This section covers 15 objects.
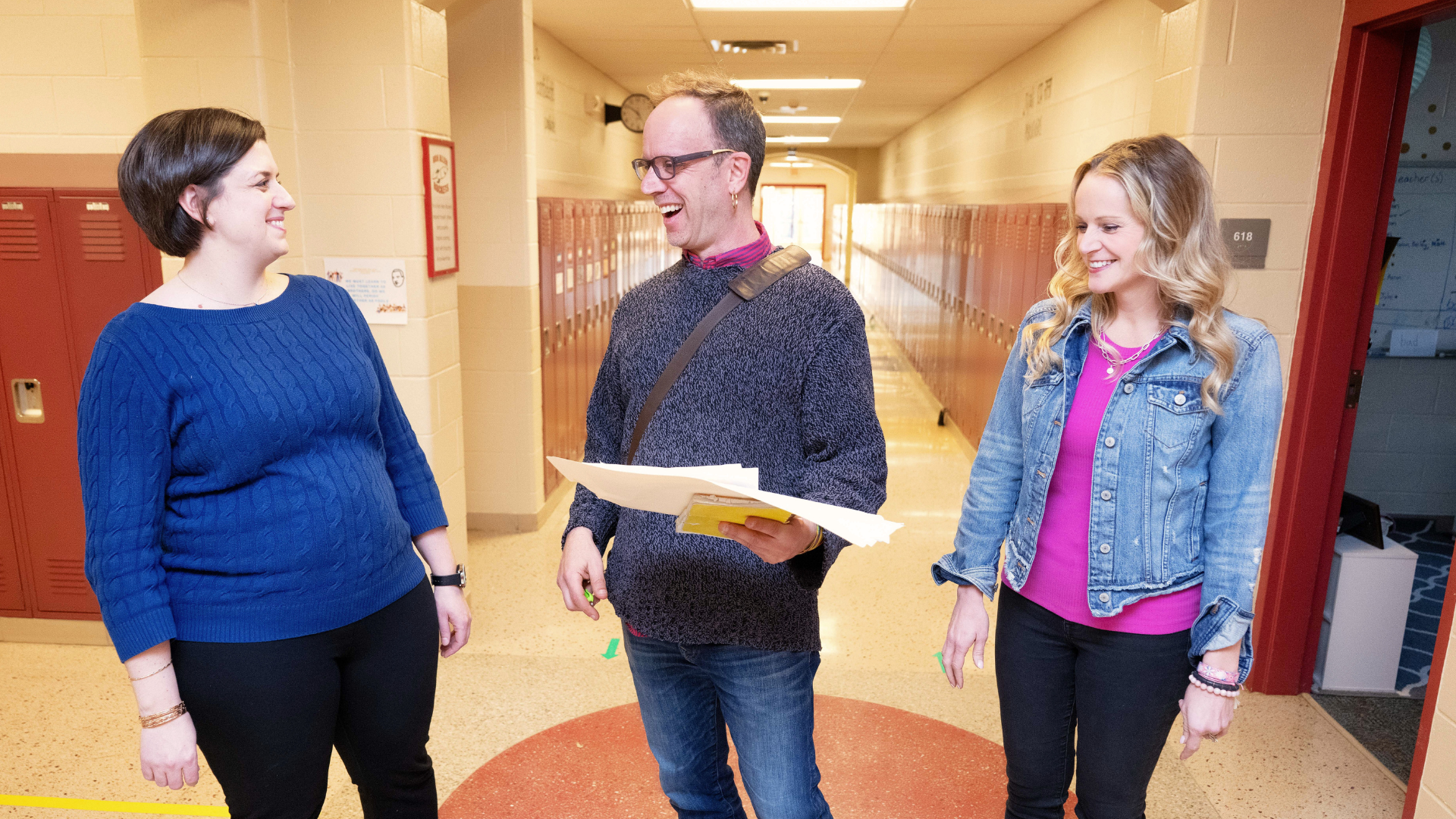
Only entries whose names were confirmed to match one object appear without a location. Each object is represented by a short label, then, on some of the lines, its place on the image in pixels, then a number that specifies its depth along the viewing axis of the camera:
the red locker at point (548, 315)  4.32
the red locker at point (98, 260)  2.89
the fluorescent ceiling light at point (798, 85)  7.55
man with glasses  1.36
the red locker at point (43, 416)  2.90
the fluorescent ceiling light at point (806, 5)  4.49
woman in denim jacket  1.39
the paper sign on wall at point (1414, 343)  4.61
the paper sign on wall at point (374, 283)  2.97
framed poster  3.01
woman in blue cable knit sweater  1.28
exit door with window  24.00
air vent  5.56
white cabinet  2.81
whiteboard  4.35
